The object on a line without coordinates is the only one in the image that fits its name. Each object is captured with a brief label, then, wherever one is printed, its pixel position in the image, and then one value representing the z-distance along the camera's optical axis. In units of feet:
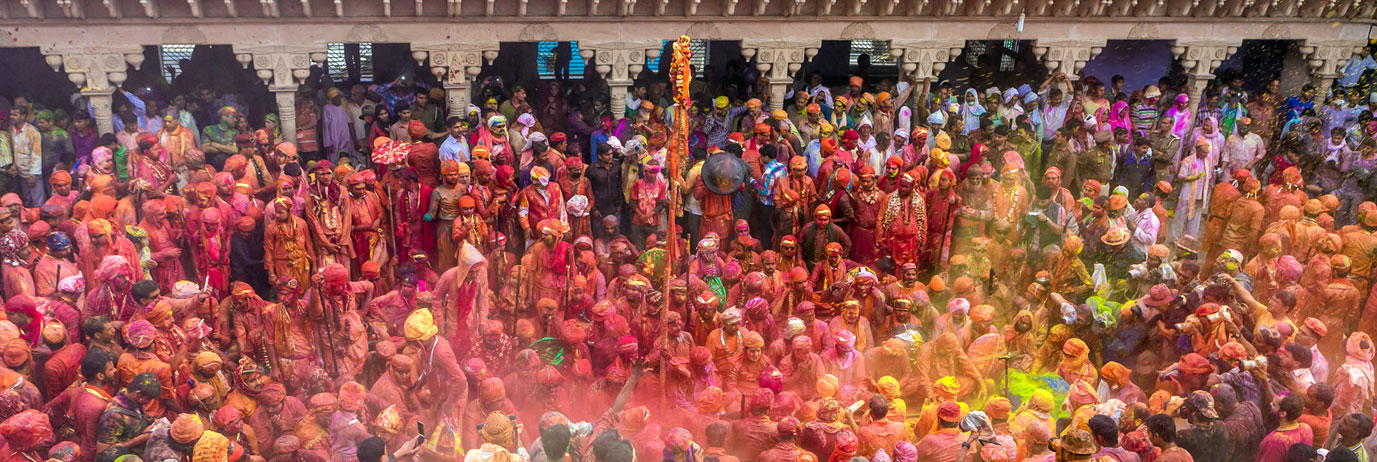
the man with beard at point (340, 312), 26.96
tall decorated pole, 24.73
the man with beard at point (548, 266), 30.14
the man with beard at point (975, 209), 34.91
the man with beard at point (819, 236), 33.27
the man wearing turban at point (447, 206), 32.86
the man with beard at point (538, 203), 33.12
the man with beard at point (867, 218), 34.55
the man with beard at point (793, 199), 35.22
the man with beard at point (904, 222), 34.27
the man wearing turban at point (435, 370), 25.20
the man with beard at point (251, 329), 27.50
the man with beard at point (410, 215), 33.83
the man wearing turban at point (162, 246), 31.40
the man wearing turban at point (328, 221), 32.01
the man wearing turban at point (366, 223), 32.50
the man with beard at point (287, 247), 31.19
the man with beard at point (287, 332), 27.32
